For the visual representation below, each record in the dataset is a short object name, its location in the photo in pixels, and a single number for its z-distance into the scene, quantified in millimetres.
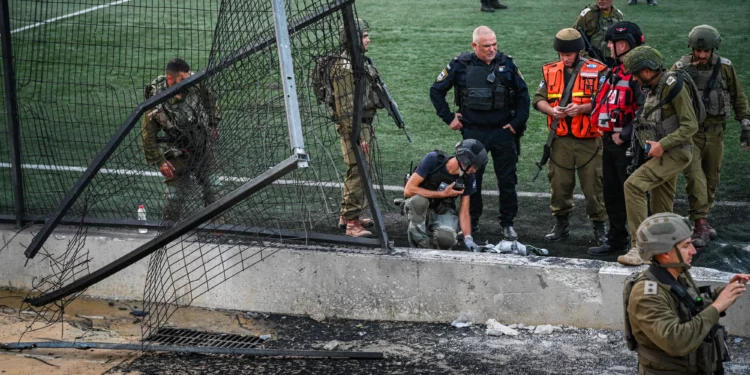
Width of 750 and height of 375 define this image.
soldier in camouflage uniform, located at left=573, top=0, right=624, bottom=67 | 11273
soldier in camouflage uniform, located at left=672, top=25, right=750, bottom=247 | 8961
